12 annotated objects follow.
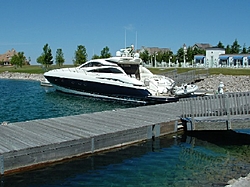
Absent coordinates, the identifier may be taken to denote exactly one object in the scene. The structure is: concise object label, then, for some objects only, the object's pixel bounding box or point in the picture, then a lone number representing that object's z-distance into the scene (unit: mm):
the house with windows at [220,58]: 62775
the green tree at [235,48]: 85462
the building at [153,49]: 119325
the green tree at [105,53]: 69125
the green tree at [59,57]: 87250
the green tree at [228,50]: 85738
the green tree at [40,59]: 87138
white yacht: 23203
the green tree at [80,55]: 74625
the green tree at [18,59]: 100206
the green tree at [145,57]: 75138
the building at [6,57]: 152750
